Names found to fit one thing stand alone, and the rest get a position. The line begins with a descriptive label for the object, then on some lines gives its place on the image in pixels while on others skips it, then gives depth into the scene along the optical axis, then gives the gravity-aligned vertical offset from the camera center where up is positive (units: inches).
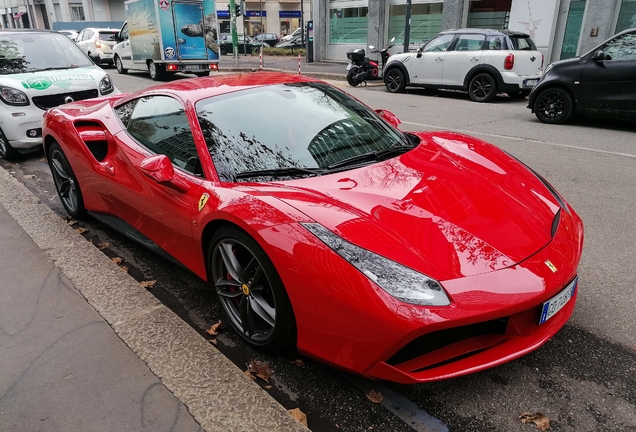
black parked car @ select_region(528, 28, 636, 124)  311.4 -36.4
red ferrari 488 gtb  76.8 -34.9
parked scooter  560.7 -44.4
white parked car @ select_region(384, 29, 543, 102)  433.4 -31.2
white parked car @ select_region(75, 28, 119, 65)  820.0 -20.1
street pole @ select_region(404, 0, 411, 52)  627.8 +0.5
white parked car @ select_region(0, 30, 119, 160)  245.6 -25.3
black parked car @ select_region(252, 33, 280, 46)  1515.3 -28.5
